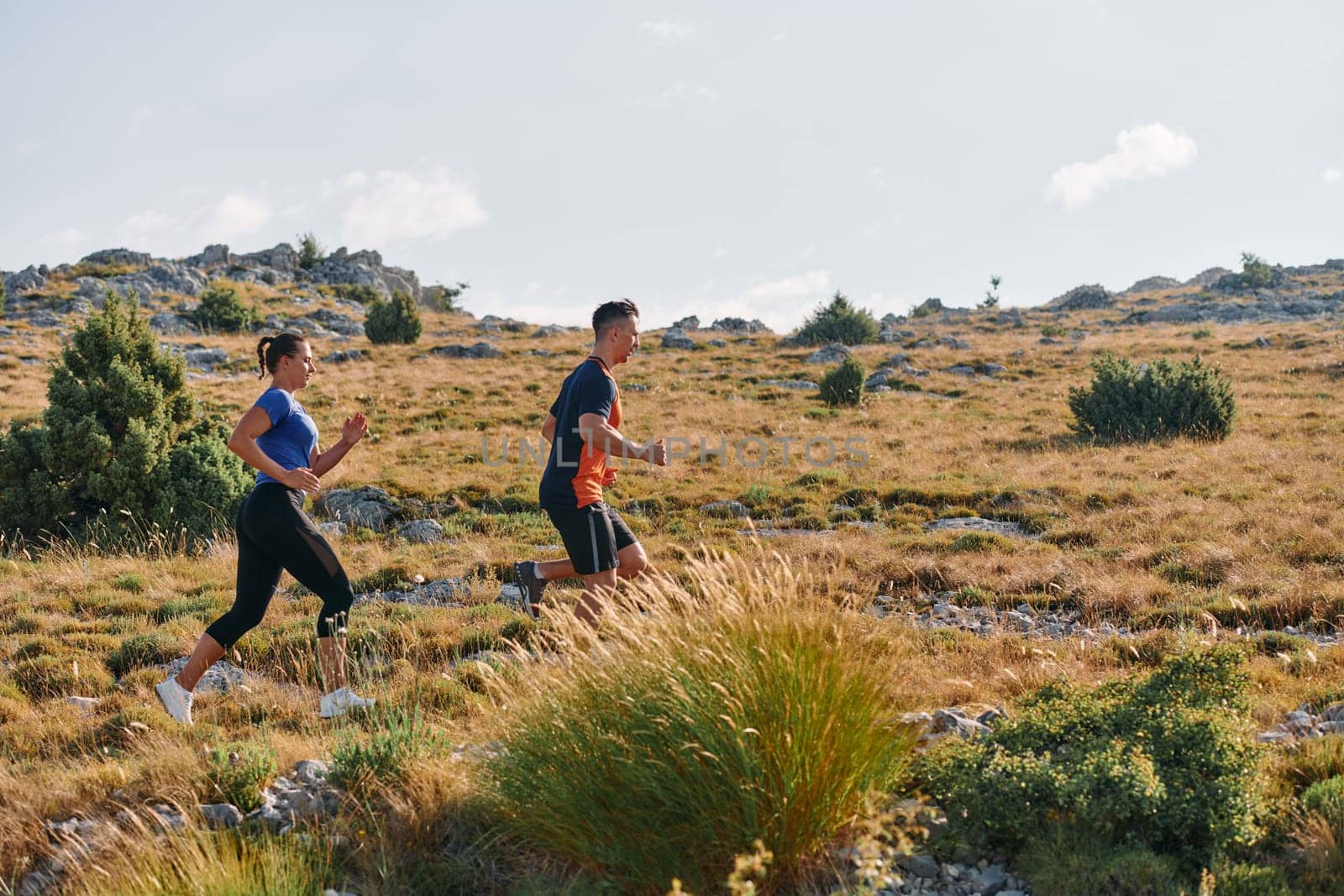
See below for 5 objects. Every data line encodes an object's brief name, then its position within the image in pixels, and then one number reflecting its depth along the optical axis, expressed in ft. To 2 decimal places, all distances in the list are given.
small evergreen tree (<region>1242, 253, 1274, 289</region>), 198.08
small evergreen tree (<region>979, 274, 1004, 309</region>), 214.05
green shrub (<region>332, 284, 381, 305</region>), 186.30
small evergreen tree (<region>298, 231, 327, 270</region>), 217.97
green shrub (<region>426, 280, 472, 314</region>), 215.92
